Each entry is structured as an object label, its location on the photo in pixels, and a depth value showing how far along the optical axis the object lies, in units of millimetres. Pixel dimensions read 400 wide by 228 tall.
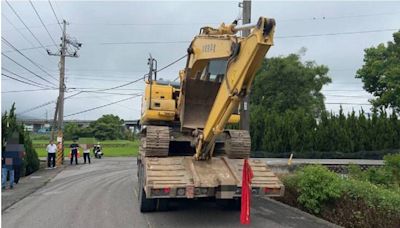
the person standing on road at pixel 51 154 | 26859
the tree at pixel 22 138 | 18608
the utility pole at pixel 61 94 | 29930
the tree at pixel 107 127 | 92125
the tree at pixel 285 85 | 43625
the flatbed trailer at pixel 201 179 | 8531
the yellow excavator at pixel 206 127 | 8078
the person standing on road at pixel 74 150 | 30656
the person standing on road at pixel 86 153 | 32125
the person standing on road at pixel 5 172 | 15588
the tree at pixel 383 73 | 33719
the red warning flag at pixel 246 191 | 7949
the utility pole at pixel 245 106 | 13941
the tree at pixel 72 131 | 85812
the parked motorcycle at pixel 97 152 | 39156
